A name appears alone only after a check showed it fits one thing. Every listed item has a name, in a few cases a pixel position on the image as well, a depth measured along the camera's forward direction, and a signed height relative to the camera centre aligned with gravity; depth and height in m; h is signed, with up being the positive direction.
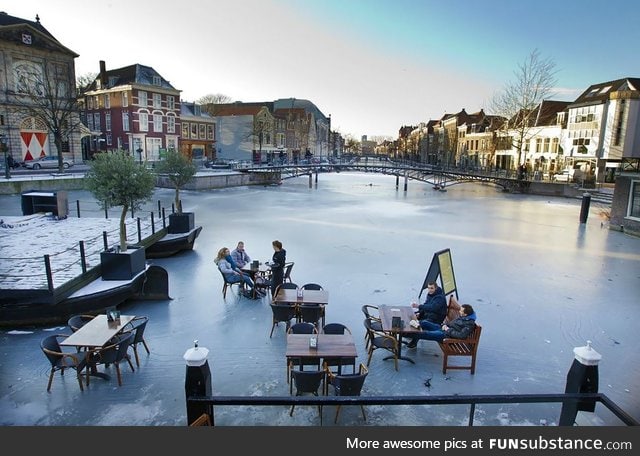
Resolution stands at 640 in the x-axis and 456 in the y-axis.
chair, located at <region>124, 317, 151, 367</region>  6.61 -2.92
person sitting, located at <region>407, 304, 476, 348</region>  6.68 -2.69
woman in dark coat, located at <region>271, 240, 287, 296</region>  9.51 -2.50
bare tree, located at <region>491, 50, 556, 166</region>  45.50 +6.74
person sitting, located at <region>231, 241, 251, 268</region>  10.70 -2.57
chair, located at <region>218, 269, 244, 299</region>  9.96 -3.16
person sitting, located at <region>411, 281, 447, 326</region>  7.50 -2.63
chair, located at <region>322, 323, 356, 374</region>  5.95 -2.91
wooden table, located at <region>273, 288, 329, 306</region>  8.01 -2.73
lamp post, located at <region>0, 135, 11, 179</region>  24.76 -0.01
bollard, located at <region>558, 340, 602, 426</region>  4.57 -2.35
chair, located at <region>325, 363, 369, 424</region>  5.21 -2.83
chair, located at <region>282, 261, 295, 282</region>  10.09 -2.85
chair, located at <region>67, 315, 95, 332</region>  6.78 -2.84
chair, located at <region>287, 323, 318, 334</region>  6.71 -2.73
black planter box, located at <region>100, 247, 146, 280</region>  9.40 -2.52
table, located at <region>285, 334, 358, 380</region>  5.77 -2.70
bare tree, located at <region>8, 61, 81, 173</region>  34.12 +4.67
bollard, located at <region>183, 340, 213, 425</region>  4.46 -2.36
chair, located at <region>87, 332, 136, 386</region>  6.12 -2.97
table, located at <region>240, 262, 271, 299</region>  10.19 -2.86
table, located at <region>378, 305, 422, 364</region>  6.80 -2.72
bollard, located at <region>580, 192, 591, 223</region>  22.33 -2.25
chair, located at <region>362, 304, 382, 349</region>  7.36 -2.95
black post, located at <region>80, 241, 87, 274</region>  8.77 -2.28
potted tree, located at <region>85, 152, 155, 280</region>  9.42 -0.89
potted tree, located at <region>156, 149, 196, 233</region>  17.03 -0.52
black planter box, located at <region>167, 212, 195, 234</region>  14.77 -2.41
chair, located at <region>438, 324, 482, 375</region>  6.58 -2.94
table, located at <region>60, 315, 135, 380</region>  6.01 -2.74
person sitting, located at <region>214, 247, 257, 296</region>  9.91 -2.73
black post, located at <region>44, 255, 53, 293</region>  7.61 -2.29
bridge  41.50 -1.40
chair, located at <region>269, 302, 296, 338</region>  7.82 -2.92
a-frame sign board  8.73 -2.31
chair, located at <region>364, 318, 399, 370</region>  6.70 -3.00
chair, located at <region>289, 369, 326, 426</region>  5.26 -2.82
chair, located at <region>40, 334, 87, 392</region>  5.93 -3.03
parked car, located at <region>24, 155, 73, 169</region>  34.75 -1.06
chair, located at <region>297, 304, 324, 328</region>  7.89 -2.92
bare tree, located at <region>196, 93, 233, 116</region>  92.90 +13.04
